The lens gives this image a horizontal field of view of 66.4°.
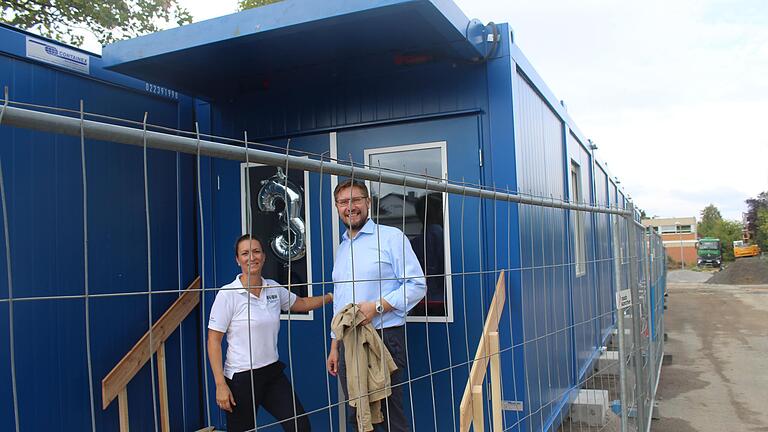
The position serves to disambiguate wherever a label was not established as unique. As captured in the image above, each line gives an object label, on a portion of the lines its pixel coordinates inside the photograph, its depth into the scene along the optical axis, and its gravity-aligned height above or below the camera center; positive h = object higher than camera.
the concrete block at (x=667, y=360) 9.40 -2.04
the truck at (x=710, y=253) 55.06 -1.95
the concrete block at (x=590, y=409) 5.29 -1.56
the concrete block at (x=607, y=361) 7.46 -1.60
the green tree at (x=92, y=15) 12.13 +5.24
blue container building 3.78 +0.59
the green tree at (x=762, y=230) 48.73 -0.02
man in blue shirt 3.18 -0.14
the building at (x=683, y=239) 60.47 -0.77
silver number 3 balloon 4.88 +0.36
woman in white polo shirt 3.38 -0.57
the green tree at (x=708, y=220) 77.54 +1.71
